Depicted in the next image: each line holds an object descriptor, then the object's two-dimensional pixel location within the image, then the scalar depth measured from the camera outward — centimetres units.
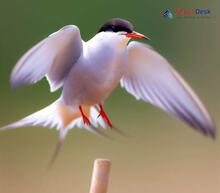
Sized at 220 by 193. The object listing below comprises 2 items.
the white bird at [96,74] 800
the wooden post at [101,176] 788
